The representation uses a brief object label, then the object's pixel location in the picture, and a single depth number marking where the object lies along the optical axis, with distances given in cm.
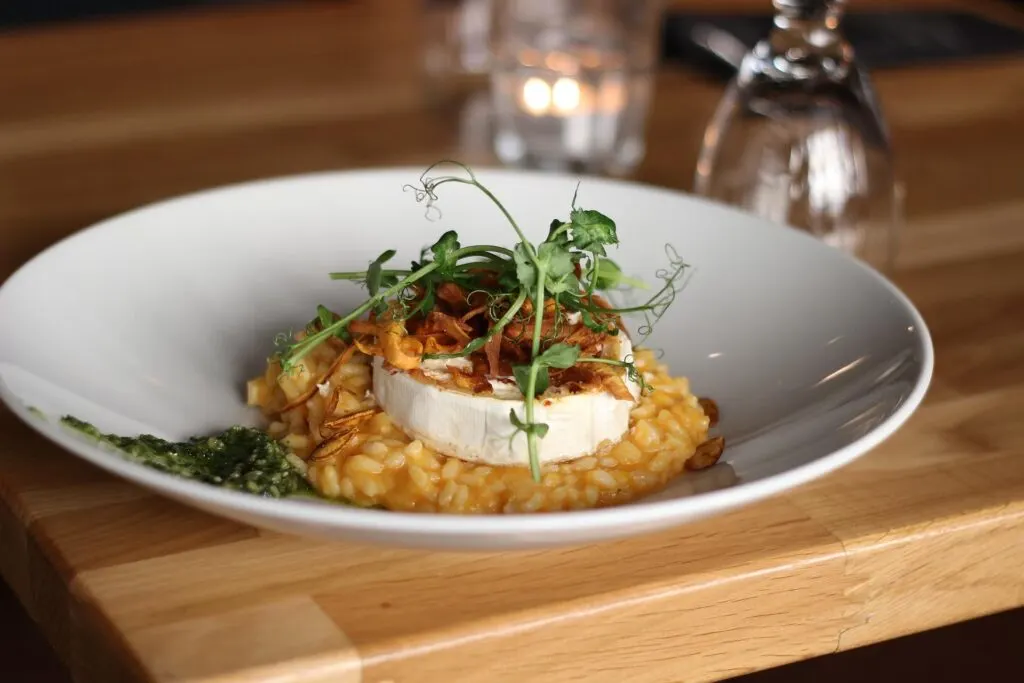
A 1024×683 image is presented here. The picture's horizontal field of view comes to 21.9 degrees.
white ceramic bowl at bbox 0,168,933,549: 76
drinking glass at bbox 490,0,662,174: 113
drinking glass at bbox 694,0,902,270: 101
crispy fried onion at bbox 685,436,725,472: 84
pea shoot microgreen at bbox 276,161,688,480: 82
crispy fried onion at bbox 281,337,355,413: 85
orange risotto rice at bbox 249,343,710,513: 82
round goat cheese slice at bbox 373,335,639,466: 82
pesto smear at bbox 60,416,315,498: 80
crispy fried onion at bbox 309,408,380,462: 83
